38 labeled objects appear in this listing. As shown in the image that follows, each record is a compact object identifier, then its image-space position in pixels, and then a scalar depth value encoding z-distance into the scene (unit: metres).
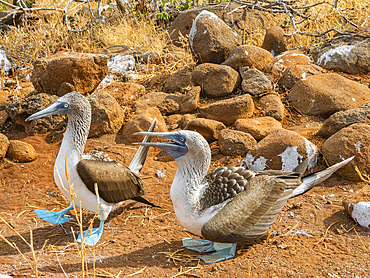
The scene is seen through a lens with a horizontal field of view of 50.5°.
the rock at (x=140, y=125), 5.82
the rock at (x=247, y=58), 6.71
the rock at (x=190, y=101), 6.36
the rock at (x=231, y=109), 5.98
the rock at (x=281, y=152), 4.93
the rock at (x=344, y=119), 5.14
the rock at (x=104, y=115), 5.93
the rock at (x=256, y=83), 6.37
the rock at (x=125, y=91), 6.77
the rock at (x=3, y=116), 6.39
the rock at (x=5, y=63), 8.37
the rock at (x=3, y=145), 5.25
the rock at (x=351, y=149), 4.66
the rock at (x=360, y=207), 3.71
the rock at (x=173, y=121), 6.20
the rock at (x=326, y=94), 6.04
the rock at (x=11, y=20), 11.39
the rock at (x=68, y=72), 6.55
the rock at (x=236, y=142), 5.41
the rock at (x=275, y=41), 7.75
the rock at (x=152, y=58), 8.18
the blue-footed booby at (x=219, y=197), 3.27
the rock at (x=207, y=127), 5.71
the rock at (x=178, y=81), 7.09
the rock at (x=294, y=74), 6.71
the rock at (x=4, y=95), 7.19
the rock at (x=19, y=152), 5.36
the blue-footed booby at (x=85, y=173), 3.85
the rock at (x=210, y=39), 6.98
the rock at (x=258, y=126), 5.55
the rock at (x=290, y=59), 7.27
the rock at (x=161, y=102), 6.50
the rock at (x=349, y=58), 7.19
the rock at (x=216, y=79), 6.50
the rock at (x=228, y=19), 8.91
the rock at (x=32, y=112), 6.07
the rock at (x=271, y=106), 6.17
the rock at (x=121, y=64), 7.84
